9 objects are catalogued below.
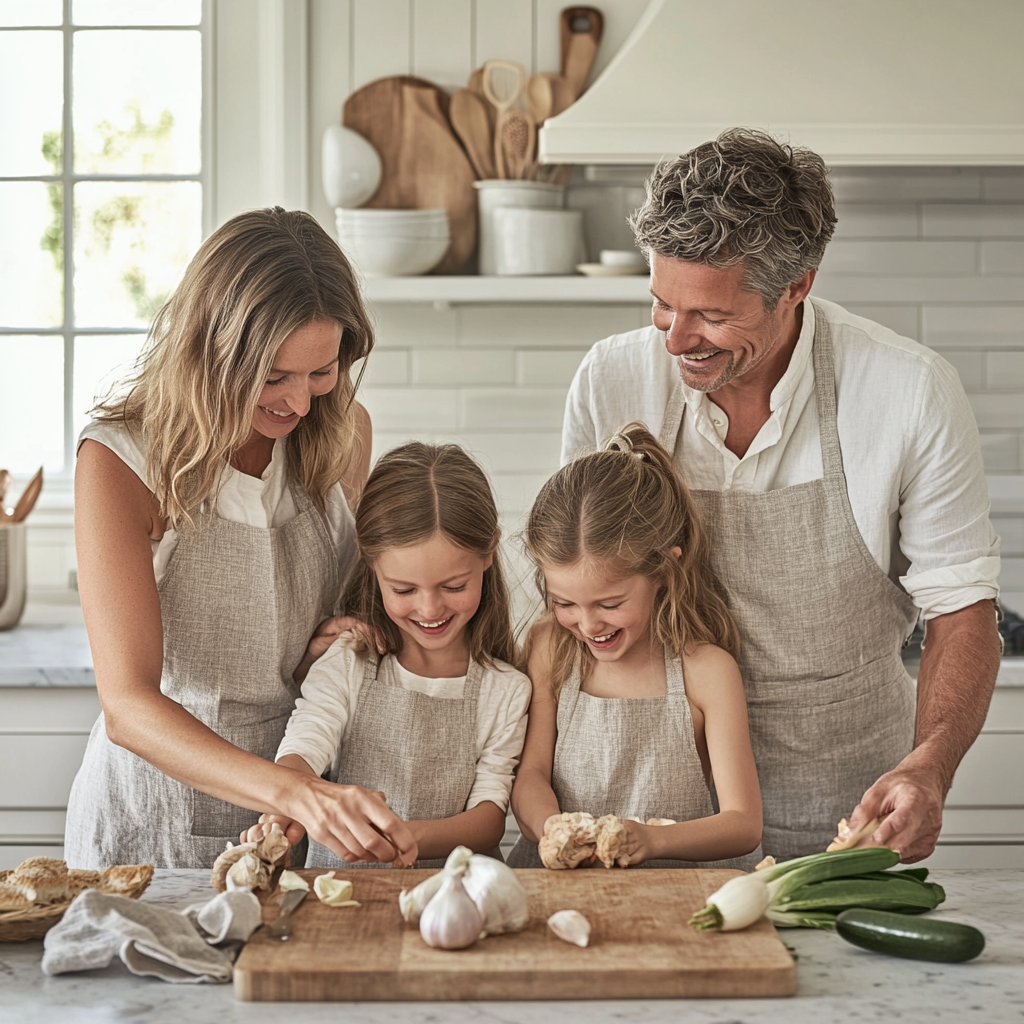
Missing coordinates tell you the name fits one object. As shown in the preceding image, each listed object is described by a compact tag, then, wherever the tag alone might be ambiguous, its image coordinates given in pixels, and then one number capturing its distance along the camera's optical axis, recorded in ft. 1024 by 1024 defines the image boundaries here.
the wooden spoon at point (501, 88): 9.45
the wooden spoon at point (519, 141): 9.39
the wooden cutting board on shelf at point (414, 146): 9.52
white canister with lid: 9.32
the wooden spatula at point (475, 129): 9.48
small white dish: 9.23
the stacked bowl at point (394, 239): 9.14
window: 10.37
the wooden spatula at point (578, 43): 9.44
